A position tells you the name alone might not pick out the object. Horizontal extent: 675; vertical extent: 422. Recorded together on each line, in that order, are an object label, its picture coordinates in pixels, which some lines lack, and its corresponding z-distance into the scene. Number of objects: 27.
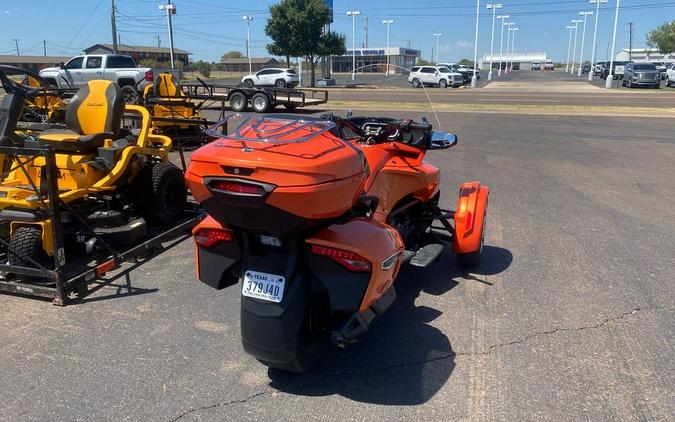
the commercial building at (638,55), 102.33
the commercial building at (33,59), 80.86
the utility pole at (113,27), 41.97
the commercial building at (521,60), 136.62
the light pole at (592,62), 47.71
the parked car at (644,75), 38.59
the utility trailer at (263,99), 19.69
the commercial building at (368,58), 72.31
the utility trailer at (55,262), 4.05
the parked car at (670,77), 41.13
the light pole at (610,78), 40.41
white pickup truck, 24.39
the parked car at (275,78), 36.47
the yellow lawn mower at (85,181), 4.43
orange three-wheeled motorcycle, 2.53
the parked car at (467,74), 50.88
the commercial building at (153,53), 88.12
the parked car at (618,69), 51.25
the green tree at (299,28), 38.28
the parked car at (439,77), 43.97
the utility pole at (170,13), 43.22
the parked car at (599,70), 64.99
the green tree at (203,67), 77.48
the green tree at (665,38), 63.81
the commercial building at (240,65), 107.00
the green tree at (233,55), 131.51
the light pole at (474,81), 46.12
